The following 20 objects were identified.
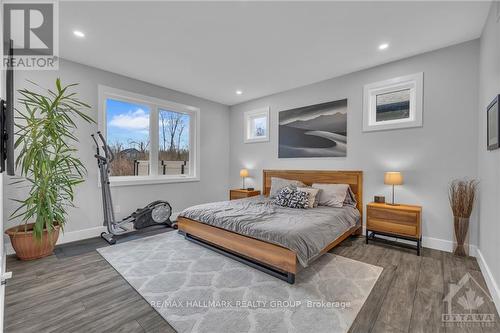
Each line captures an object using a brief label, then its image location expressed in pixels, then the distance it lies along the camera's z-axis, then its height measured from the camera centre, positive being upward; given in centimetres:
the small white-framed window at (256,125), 523 +97
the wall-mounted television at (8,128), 148 +23
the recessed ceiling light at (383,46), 300 +163
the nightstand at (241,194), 496 -66
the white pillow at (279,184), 428 -37
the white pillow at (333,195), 362 -49
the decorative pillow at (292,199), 351 -54
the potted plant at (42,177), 271 -19
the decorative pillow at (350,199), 373 -57
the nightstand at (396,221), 295 -77
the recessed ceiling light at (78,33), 273 +161
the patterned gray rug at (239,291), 175 -122
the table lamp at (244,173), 530 -20
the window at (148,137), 408 +55
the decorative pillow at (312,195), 358 -50
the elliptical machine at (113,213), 352 -86
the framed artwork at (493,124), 196 +40
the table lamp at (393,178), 319 -18
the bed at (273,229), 232 -79
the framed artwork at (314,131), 408 +68
